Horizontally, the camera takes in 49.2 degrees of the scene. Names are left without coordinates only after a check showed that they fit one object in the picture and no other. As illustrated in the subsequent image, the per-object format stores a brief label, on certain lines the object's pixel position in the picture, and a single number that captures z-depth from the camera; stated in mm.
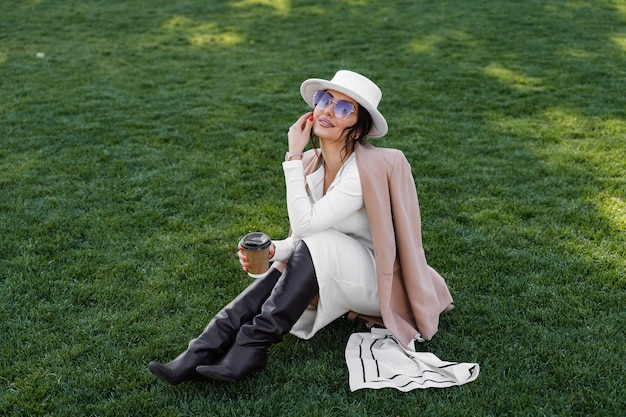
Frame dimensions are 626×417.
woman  3184
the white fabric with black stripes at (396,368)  3197
